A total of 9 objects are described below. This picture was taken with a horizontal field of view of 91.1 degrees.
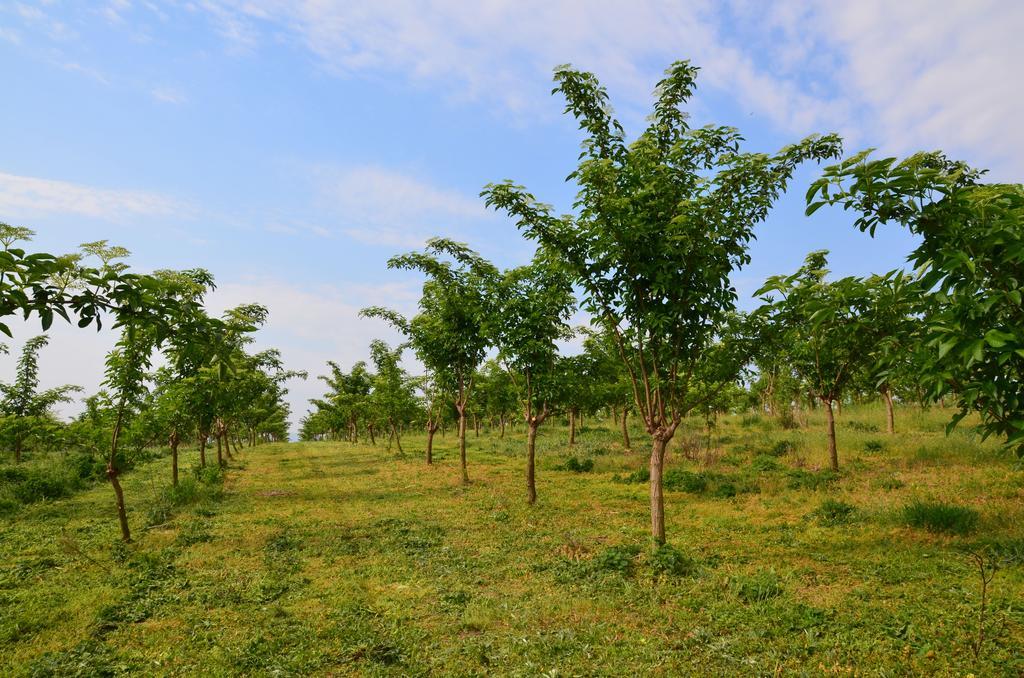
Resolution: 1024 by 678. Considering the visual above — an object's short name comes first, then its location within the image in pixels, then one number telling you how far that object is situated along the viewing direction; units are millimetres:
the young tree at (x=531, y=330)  14914
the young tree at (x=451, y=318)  16938
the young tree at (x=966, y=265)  3480
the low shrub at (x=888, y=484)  14211
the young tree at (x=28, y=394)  28625
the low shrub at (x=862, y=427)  26758
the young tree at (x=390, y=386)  29891
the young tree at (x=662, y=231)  8789
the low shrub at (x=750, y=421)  34900
